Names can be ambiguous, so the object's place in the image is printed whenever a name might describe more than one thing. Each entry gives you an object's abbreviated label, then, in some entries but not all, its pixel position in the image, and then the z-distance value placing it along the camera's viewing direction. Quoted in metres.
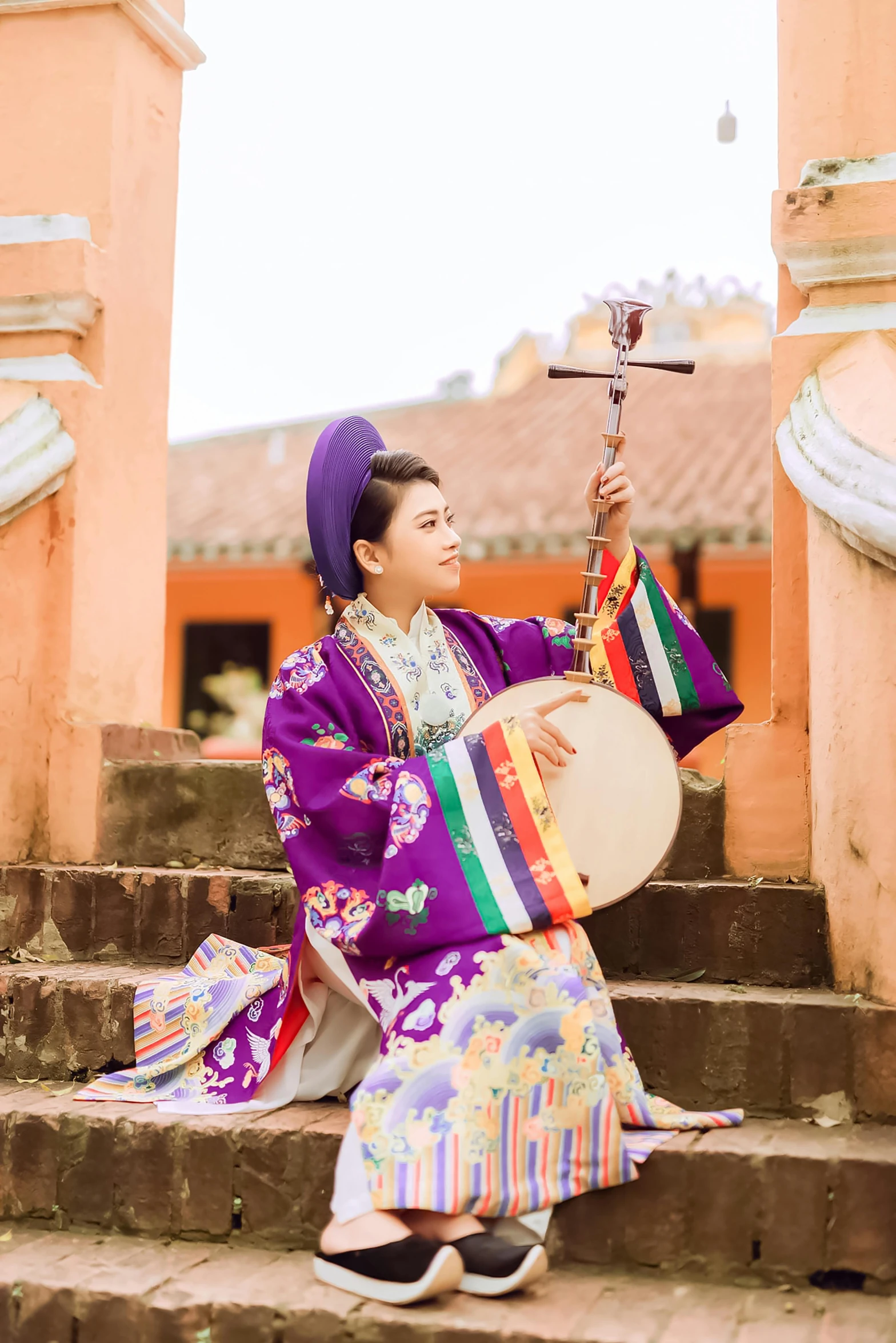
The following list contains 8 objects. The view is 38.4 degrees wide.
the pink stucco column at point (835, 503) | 2.46
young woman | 2.07
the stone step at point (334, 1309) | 1.88
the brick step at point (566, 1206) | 2.08
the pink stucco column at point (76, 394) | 3.40
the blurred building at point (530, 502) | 9.95
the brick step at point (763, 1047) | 2.35
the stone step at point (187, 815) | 3.30
